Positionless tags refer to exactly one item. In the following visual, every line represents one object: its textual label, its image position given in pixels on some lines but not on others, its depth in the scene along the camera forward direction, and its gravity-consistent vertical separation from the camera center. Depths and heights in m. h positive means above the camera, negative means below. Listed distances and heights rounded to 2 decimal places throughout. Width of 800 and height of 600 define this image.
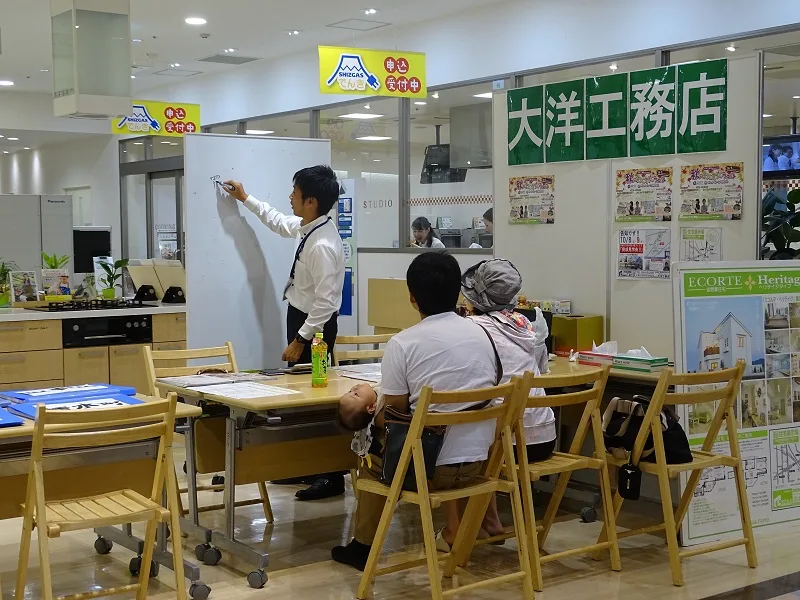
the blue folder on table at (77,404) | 3.69 -0.63
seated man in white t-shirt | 3.82 -0.49
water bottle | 4.38 -0.57
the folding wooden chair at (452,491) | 3.59 -0.96
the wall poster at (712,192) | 5.02 +0.21
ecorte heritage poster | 4.63 -0.66
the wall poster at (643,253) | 5.33 -0.11
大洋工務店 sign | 5.14 +0.66
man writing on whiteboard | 5.34 -0.20
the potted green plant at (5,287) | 7.23 -0.35
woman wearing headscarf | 4.19 -0.39
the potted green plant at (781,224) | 5.77 +0.04
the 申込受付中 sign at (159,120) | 11.70 +1.39
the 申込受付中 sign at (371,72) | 7.57 +1.27
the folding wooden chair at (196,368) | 4.71 -0.64
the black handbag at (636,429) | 4.30 -0.87
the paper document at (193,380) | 4.43 -0.65
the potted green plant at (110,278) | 7.82 -0.32
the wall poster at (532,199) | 5.89 +0.21
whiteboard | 5.87 -0.07
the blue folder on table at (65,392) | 3.96 -0.63
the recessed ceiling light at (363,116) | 10.19 +1.24
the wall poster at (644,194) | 5.33 +0.21
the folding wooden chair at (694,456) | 4.16 -0.99
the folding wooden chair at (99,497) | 3.22 -0.90
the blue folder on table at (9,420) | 3.44 -0.63
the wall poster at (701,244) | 5.12 -0.06
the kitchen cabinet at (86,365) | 7.00 -0.90
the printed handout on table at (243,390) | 4.12 -0.65
